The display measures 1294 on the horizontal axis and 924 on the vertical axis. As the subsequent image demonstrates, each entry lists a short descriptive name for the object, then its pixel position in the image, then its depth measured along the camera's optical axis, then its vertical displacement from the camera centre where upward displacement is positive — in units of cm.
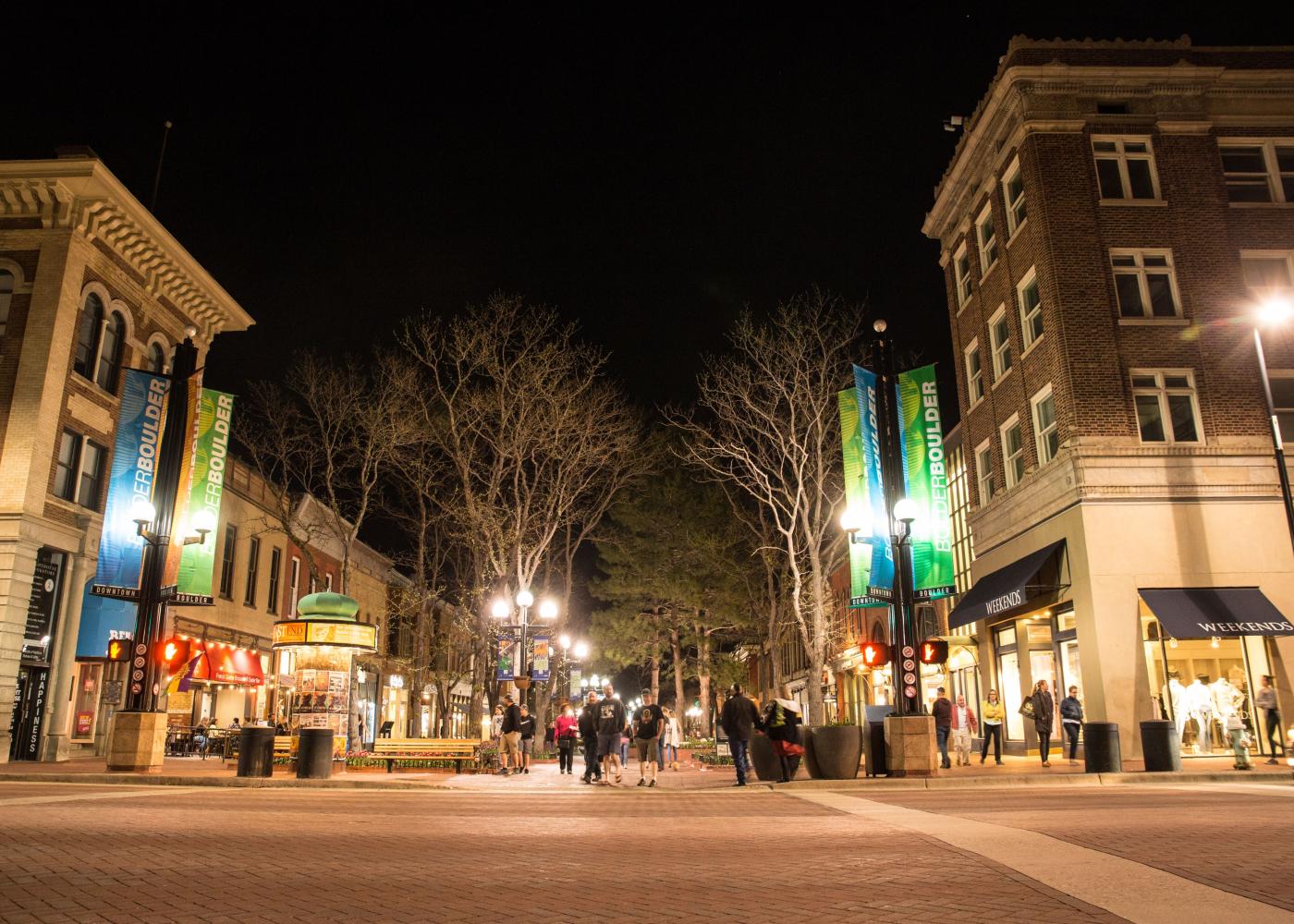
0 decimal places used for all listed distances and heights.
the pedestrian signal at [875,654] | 1894 +125
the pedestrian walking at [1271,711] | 2016 +17
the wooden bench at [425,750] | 2353 -59
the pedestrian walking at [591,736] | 2133 -25
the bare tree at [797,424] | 2825 +873
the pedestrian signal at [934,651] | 1755 +120
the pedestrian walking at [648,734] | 2029 -21
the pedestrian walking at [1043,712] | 2125 +17
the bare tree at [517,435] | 3266 +954
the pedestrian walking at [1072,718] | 2156 +5
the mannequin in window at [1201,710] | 2139 +20
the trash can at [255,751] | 1948 -49
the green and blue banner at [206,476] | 2445 +615
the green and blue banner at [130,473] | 2319 +606
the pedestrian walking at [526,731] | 2661 -18
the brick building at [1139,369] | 2200 +824
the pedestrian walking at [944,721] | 2184 +1
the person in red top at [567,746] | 2578 -55
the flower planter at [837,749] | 1856 -50
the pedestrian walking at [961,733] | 2334 -27
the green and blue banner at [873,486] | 2039 +499
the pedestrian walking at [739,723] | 1883 -2
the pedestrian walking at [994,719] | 2258 +4
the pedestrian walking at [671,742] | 2926 -55
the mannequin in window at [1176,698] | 2169 +45
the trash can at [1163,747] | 1800 -48
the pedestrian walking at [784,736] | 1898 -26
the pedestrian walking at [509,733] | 2408 -21
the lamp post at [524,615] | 2847 +305
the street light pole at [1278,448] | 1839 +492
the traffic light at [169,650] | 2006 +149
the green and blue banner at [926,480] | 2064 +505
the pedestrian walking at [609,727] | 2064 -8
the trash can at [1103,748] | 1798 -50
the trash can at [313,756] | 1984 -59
